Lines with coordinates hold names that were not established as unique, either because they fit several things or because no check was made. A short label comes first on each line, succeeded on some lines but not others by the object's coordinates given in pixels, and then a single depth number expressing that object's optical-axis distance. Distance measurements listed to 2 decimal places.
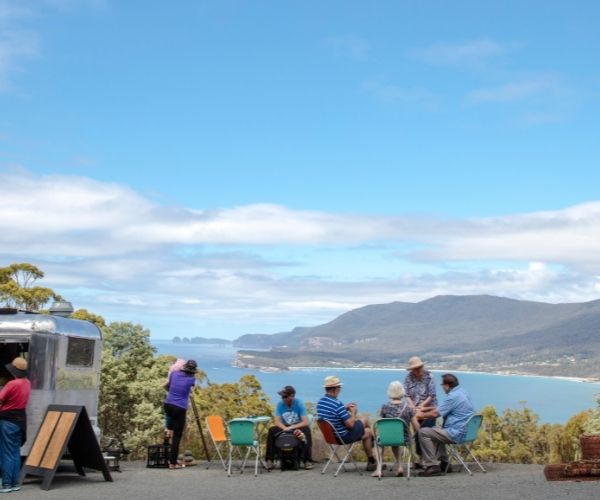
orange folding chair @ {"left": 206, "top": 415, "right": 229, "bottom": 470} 12.77
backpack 12.27
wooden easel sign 10.84
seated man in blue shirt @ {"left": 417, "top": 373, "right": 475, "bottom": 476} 11.51
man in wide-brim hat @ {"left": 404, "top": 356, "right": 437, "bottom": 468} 11.99
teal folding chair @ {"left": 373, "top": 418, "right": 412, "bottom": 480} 11.36
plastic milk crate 13.11
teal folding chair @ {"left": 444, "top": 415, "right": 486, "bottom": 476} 11.64
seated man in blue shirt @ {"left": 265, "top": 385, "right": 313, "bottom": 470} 12.46
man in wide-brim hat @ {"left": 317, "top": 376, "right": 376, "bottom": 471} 11.88
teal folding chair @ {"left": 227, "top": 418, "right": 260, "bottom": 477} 11.88
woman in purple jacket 12.70
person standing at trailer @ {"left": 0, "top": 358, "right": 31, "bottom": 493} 10.48
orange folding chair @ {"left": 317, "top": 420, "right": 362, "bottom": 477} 11.86
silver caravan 11.48
